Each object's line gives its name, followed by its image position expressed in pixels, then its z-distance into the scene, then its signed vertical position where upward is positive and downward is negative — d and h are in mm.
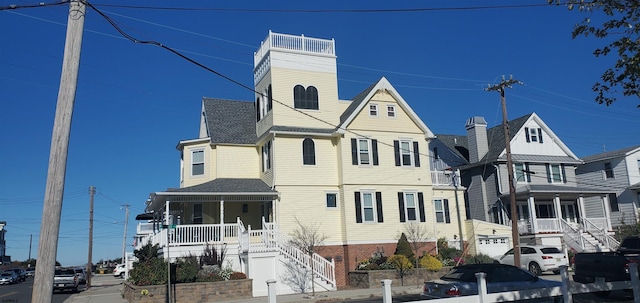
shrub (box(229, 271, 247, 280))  23094 -310
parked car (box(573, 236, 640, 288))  15211 -305
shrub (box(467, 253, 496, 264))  29938 +56
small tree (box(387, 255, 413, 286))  25388 -116
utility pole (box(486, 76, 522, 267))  25483 +4481
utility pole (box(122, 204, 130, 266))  72400 +5204
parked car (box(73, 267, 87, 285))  40547 -106
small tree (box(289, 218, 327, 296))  25038 +1416
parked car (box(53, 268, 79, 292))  34316 -333
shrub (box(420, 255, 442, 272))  26422 -88
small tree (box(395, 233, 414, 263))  27609 +757
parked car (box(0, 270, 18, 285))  50312 -38
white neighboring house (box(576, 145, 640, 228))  41594 +5971
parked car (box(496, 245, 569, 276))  26531 -52
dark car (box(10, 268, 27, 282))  56031 +324
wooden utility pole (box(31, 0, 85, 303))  7719 +1751
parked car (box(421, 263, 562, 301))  13086 -568
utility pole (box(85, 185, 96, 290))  41712 +3165
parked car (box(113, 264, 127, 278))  57925 +198
